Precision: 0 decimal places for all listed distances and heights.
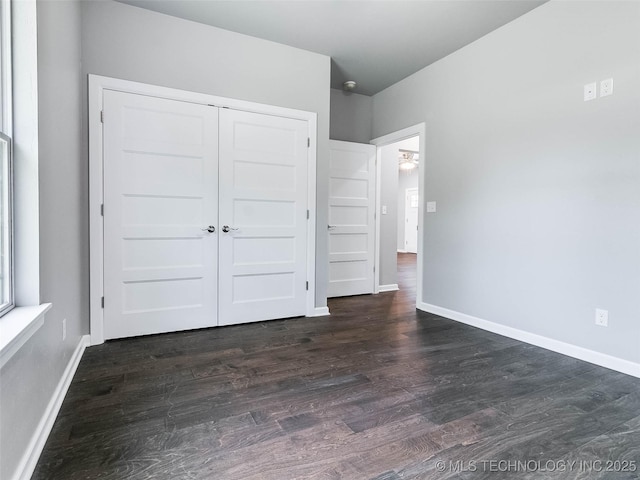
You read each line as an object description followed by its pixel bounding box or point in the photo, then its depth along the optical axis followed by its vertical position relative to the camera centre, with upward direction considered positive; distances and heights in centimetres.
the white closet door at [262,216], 322 +8
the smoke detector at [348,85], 425 +180
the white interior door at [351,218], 452 +11
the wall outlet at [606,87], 237 +99
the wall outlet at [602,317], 240 -64
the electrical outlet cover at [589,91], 246 +100
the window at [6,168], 133 +22
